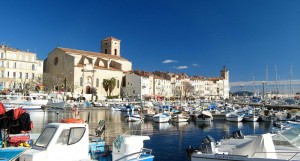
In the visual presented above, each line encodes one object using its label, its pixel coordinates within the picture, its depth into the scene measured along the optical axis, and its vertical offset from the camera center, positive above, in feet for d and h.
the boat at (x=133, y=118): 101.81 -13.90
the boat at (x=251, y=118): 108.70 -14.93
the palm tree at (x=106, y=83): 223.32 +5.71
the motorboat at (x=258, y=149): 26.53 -8.18
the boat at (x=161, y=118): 99.52 -13.55
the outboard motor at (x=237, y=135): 43.12 -9.48
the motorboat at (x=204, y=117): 105.66 -13.95
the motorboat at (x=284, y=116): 107.30 -14.53
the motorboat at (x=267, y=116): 112.04 -14.87
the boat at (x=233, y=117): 109.09 -14.61
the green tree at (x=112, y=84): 224.55 +4.71
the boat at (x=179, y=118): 101.70 -14.04
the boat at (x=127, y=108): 150.57 -13.99
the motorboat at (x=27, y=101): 125.79 -7.28
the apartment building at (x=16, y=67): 183.49 +19.32
